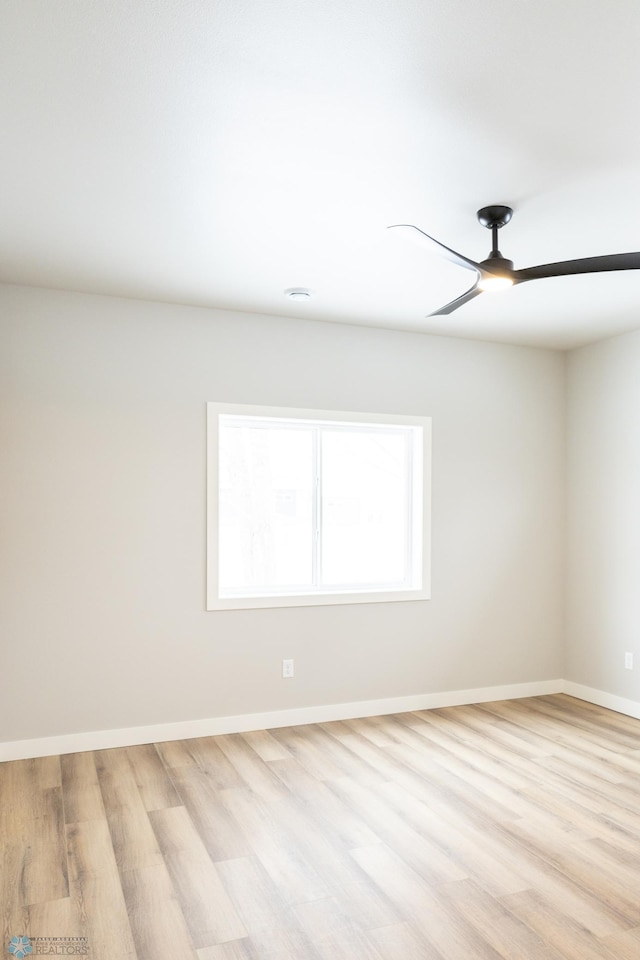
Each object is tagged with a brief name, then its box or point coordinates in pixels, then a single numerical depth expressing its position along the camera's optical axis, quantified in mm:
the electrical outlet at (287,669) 4473
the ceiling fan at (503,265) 2508
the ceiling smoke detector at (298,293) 3955
